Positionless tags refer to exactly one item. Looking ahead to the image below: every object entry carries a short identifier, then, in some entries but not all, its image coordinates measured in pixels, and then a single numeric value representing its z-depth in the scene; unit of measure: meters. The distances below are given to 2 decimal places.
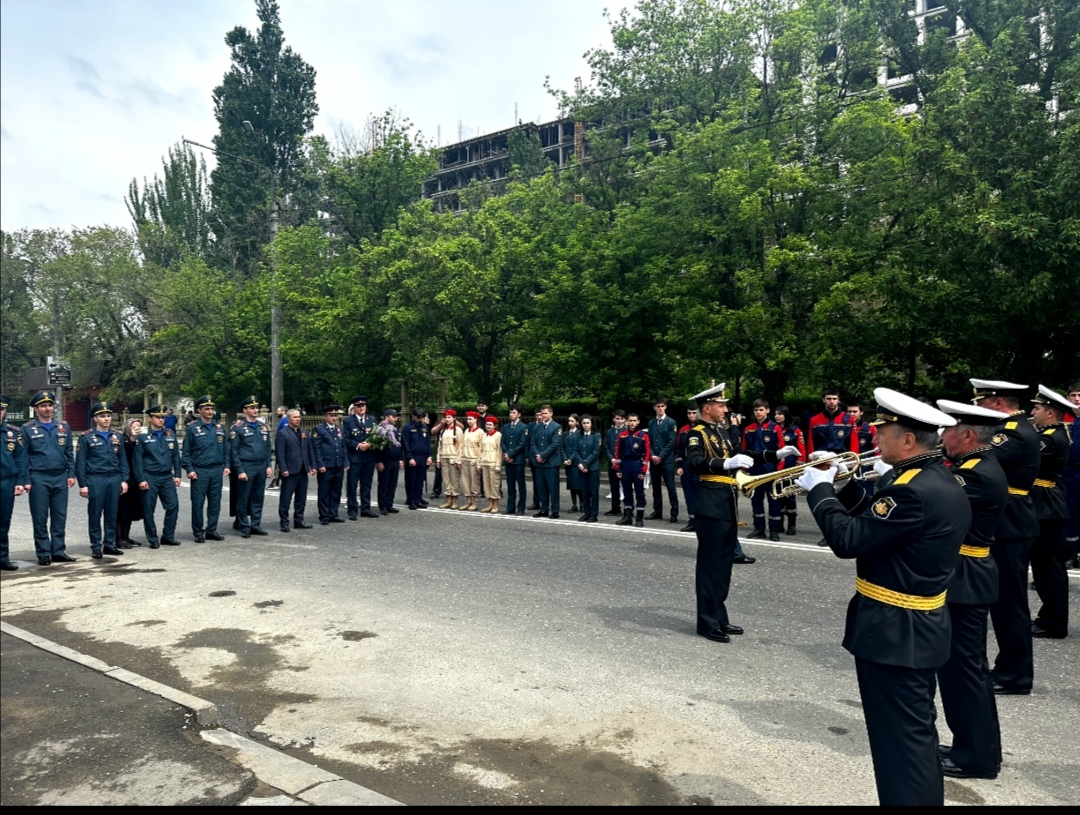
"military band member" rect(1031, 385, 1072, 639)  6.13
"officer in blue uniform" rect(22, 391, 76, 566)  9.60
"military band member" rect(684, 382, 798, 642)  6.50
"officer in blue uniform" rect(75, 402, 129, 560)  10.03
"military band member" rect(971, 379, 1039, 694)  5.20
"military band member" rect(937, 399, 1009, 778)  4.11
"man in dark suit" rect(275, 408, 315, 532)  12.43
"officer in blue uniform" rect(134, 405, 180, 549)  10.80
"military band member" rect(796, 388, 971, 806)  3.26
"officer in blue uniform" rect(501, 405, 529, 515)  14.61
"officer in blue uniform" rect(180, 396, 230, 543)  11.43
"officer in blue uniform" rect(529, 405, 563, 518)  13.99
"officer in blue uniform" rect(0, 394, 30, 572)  9.25
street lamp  24.73
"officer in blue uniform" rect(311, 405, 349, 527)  13.20
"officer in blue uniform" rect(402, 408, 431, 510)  15.14
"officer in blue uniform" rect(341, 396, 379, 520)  13.88
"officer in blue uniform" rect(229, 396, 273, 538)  11.88
